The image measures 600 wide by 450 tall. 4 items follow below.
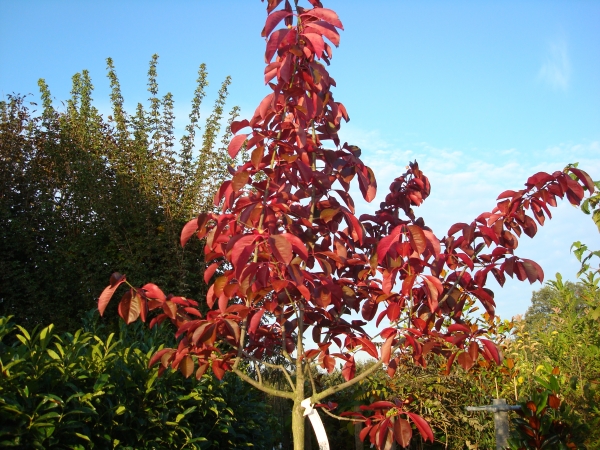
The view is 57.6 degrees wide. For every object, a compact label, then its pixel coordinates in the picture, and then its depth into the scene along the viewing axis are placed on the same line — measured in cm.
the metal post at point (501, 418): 393
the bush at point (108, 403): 255
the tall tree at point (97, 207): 775
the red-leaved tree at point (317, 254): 225
